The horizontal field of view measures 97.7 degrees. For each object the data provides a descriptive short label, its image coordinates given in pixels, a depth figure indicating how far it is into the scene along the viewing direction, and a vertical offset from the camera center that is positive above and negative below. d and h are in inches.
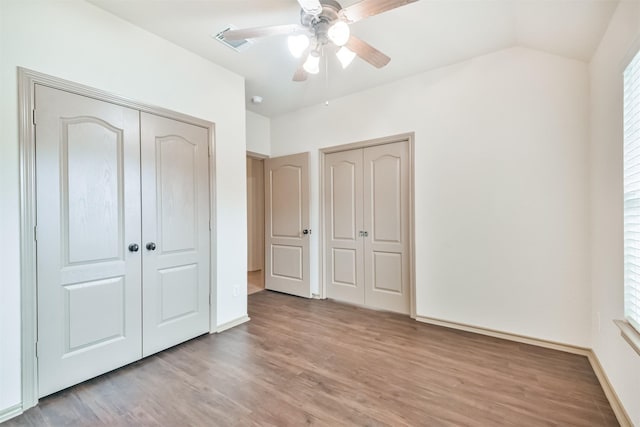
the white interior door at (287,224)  161.0 -5.9
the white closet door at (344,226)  145.7 -6.7
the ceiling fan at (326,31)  63.9 +46.7
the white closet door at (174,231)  95.4 -5.6
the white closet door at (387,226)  131.6 -6.4
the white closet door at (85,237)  74.2 -5.7
